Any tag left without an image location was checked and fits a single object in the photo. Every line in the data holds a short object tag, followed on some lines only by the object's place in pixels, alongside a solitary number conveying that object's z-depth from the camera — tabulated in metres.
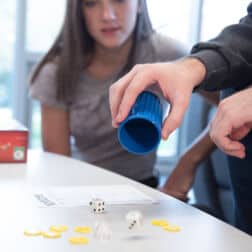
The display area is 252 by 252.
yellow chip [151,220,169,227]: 1.10
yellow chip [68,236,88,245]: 1.02
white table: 1.02
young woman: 2.13
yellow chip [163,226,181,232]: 1.09
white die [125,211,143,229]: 1.08
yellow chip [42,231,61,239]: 1.04
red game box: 1.51
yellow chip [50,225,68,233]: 1.06
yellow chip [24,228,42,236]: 1.04
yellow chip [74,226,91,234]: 1.06
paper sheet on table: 1.20
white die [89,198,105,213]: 1.15
